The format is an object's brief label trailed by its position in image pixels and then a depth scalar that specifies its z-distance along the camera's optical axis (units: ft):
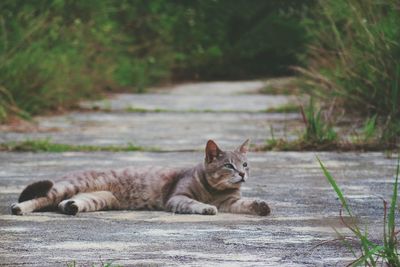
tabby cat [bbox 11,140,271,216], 23.72
